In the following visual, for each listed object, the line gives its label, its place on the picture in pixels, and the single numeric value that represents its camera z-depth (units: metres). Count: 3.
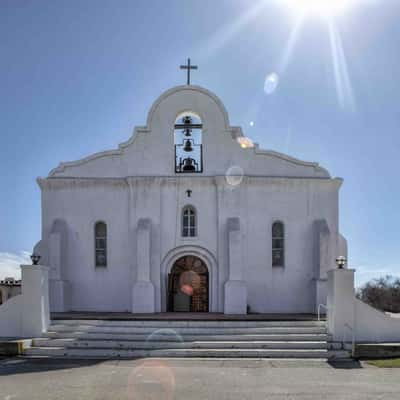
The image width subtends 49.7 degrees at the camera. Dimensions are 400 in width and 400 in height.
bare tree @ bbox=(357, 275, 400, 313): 41.62
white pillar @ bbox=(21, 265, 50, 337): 14.31
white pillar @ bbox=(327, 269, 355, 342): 13.71
